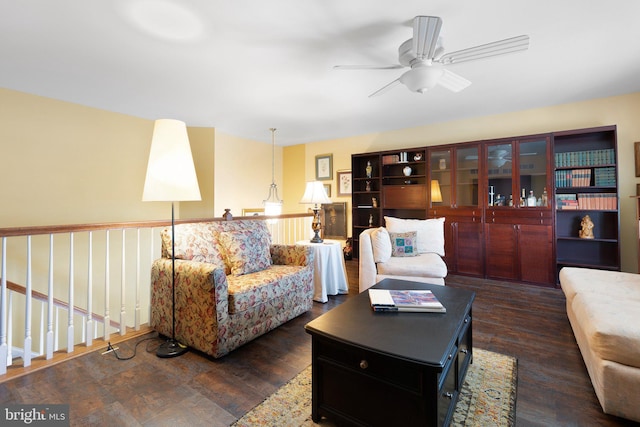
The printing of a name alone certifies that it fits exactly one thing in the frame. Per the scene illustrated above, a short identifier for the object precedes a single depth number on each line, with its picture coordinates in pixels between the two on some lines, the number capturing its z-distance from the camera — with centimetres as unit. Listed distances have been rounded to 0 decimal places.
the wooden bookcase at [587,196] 332
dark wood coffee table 109
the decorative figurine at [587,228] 345
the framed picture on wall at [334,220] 550
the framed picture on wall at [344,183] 546
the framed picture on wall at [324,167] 567
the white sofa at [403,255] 289
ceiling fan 175
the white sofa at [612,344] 135
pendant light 595
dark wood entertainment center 342
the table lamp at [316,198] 351
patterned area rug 139
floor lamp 196
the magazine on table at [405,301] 153
